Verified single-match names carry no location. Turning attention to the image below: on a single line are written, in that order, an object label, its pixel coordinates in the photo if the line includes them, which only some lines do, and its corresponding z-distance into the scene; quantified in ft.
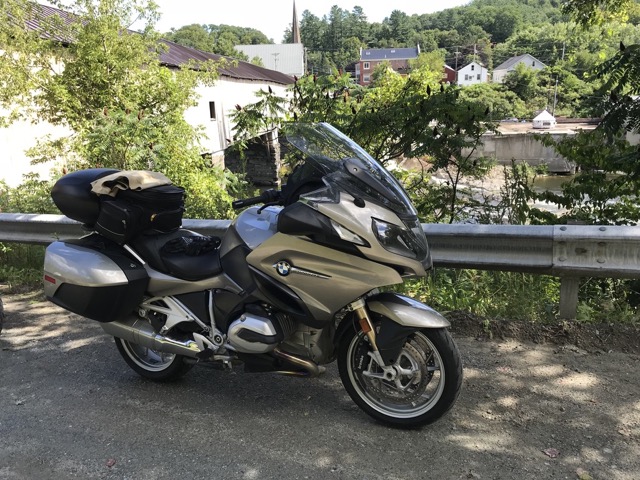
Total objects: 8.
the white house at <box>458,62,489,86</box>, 382.83
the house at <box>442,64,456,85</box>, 360.79
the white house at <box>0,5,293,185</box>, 45.55
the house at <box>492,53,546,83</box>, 354.19
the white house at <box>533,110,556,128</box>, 183.81
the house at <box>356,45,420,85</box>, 428.56
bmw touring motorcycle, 8.67
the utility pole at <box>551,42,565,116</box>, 247.83
